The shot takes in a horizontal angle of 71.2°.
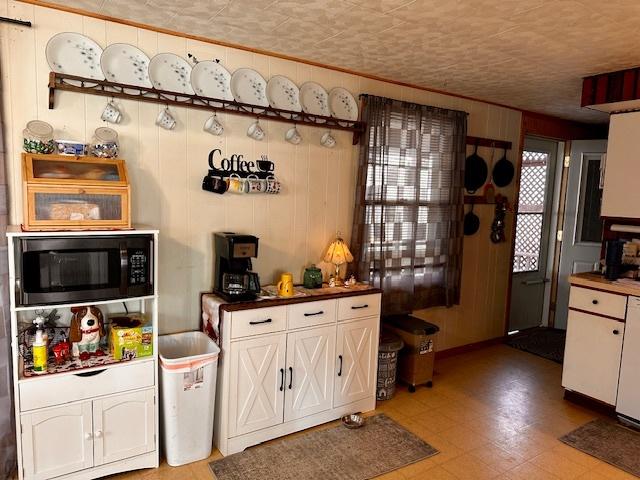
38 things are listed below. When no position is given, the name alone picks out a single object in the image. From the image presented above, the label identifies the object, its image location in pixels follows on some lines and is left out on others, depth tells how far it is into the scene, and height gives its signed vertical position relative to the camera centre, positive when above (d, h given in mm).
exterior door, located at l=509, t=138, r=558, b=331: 4910 -358
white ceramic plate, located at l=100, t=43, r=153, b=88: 2451 +671
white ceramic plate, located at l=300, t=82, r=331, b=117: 3127 +657
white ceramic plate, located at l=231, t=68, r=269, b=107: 2850 +662
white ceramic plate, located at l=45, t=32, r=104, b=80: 2311 +674
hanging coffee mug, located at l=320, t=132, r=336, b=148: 3223 +376
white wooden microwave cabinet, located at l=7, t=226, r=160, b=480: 2049 -1078
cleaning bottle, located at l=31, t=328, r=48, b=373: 2094 -803
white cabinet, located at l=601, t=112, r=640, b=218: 3209 +271
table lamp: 3188 -436
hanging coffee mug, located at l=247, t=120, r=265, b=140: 2904 +382
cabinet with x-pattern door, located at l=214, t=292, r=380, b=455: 2568 -1092
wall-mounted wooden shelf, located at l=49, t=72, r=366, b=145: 2328 +514
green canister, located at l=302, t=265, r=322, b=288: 3100 -593
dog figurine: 2295 -768
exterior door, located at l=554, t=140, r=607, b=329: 4789 -92
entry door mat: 4422 -1489
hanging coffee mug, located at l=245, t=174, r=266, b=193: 2896 +37
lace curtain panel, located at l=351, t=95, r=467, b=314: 3412 -68
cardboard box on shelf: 2295 -799
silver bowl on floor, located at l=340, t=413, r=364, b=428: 2934 -1501
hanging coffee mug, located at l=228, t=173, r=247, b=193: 2830 +34
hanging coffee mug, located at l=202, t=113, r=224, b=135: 2756 +383
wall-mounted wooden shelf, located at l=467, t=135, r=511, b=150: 4125 +532
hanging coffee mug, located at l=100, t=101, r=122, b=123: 2441 +388
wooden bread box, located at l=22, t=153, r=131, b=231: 2037 -46
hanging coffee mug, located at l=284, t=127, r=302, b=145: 3070 +382
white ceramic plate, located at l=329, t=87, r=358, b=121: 3256 +653
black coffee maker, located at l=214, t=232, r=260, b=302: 2645 -482
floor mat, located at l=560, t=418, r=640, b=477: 2660 -1525
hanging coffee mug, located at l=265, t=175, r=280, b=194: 2971 +31
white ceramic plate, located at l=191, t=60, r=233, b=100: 2719 +666
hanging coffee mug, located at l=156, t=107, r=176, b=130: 2590 +388
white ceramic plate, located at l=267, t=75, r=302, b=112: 2984 +658
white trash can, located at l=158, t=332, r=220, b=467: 2402 -1189
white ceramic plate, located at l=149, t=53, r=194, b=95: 2582 +665
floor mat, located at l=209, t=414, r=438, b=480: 2430 -1522
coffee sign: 2830 +155
